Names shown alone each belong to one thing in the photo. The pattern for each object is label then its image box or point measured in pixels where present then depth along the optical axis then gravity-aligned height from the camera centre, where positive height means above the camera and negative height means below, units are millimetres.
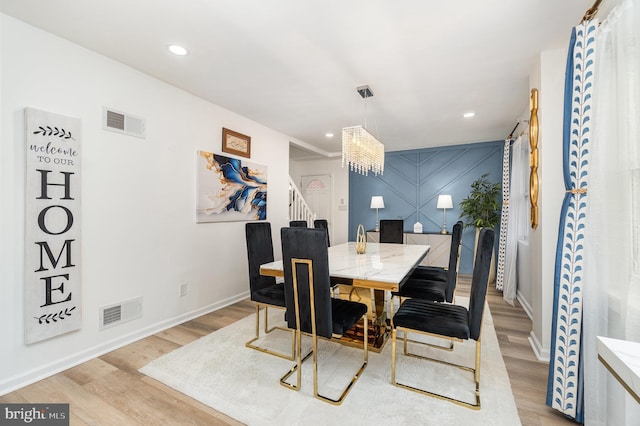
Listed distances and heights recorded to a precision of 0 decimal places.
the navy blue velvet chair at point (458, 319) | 1771 -723
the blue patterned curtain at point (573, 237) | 1565 -145
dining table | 1955 -445
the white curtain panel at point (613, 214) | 1296 -7
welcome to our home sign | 1987 -105
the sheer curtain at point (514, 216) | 3761 -52
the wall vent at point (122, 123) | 2438 +807
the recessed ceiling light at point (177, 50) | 2266 +1327
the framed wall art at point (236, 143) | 3631 +931
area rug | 1667 -1205
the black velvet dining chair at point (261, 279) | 2446 -633
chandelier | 2996 +731
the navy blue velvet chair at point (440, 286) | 2645 -728
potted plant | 4840 +75
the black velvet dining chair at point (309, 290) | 1767 -507
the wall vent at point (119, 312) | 2420 -905
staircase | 5219 +130
